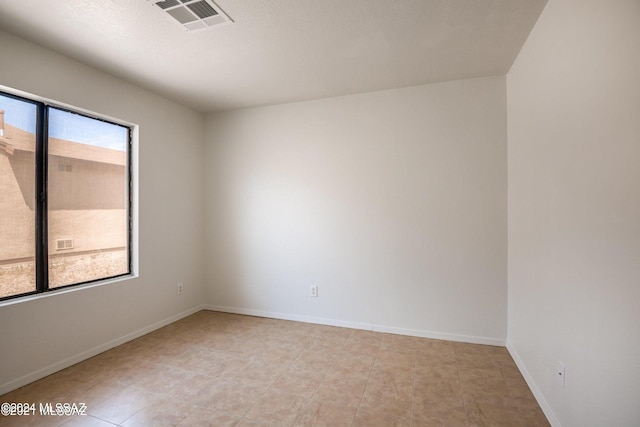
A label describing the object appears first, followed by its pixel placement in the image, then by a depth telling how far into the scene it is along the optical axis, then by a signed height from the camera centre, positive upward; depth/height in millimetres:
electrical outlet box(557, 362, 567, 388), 1688 -932
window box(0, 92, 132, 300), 2316 +152
